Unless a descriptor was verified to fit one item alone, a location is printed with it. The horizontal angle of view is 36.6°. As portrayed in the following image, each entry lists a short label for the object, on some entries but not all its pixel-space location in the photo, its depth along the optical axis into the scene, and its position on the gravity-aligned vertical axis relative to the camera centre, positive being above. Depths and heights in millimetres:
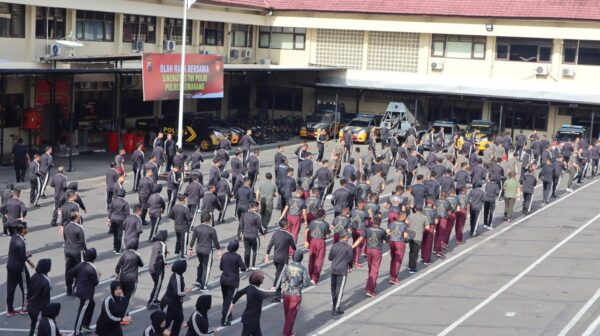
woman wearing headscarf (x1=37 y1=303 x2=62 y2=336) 11375 -3022
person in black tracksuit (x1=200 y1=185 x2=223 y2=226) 19547 -2452
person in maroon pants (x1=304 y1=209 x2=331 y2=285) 16969 -2839
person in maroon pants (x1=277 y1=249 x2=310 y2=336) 13906 -2959
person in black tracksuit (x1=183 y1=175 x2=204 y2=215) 21047 -2450
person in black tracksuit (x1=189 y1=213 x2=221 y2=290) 16125 -2670
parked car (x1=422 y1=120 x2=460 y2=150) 40850 -1349
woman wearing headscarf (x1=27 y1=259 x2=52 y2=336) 13438 -3138
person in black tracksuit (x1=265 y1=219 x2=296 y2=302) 16234 -2705
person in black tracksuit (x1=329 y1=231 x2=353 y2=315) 15596 -2952
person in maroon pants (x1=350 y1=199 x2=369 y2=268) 18656 -2549
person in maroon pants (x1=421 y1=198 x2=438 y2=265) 19969 -2987
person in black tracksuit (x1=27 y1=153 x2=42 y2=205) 24203 -2618
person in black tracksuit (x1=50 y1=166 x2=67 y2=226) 21906 -2469
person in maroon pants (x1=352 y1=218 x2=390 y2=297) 16781 -2745
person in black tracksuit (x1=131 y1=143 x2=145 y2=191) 26438 -2193
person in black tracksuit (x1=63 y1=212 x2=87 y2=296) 15773 -2770
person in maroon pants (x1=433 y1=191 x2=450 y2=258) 20859 -2792
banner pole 31405 +129
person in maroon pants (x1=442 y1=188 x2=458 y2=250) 21183 -2650
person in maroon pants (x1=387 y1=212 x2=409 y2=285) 17688 -2775
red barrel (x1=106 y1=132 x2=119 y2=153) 36488 -2333
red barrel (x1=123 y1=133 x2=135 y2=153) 36375 -2293
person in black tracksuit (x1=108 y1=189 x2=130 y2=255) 18688 -2670
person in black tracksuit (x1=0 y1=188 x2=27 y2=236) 18875 -2727
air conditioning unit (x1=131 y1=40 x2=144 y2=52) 38781 +1694
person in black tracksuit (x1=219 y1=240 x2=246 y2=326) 14562 -2874
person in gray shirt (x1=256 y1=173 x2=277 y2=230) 21156 -2417
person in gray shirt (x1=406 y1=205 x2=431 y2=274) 18922 -2735
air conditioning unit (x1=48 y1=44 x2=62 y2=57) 33462 +1166
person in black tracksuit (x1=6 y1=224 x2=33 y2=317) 14820 -3022
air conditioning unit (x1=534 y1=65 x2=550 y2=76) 45219 +1710
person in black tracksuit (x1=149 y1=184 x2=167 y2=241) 19781 -2635
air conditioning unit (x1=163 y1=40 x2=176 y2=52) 40156 +1855
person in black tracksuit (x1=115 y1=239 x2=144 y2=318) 14680 -2959
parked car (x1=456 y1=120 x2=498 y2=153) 40312 -1428
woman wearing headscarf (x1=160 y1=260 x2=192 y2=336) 12906 -3080
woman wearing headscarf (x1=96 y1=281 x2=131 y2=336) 11969 -3090
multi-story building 39562 +2078
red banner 31672 +432
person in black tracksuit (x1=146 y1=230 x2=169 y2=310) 15094 -2919
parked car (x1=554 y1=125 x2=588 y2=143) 40625 -1253
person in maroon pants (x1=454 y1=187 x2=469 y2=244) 21966 -2727
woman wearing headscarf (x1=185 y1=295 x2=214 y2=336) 11828 -3016
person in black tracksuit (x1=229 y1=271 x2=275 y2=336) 13023 -3118
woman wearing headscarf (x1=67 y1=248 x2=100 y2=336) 13805 -3085
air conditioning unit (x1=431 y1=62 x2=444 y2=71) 47344 +1787
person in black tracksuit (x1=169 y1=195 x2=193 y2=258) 18234 -2670
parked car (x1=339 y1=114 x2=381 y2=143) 43594 -1462
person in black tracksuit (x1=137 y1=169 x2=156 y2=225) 21719 -2429
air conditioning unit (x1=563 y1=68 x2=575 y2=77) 44750 +1657
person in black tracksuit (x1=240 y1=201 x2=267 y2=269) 17297 -2627
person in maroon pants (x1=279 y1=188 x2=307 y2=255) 19344 -2557
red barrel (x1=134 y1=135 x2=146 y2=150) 36406 -2156
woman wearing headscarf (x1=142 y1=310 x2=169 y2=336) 11141 -2939
